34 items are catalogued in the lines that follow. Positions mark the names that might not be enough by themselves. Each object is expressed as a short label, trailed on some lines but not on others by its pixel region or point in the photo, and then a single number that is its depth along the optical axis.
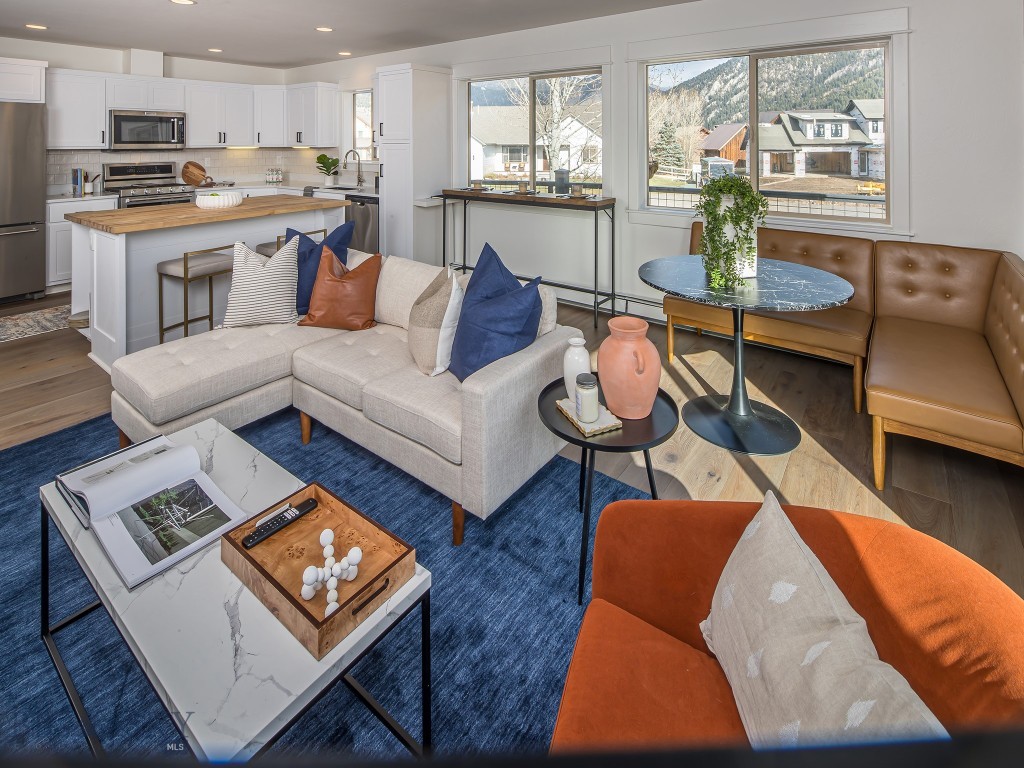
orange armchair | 0.84
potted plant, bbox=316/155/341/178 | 7.16
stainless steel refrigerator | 4.95
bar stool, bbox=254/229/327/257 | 4.10
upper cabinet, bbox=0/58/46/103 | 5.06
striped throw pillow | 3.06
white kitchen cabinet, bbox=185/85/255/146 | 6.70
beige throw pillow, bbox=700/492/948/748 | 0.74
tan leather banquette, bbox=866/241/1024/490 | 2.28
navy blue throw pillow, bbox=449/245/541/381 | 2.27
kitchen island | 3.49
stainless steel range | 6.06
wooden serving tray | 1.27
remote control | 1.49
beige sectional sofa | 2.11
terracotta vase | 1.91
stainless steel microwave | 6.00
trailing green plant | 2.70
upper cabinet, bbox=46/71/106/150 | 5.53
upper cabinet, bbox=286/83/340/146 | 7.07
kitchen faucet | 7.12
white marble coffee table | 1.12
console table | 4.68
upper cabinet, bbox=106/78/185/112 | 5.97
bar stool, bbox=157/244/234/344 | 3.57
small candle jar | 1.88
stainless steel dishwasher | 6.18
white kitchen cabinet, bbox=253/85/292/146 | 7.27
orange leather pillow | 3.08
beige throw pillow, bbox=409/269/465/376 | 2.48
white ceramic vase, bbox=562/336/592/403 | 1.98
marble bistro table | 2.56
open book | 1.51
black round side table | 1.83
